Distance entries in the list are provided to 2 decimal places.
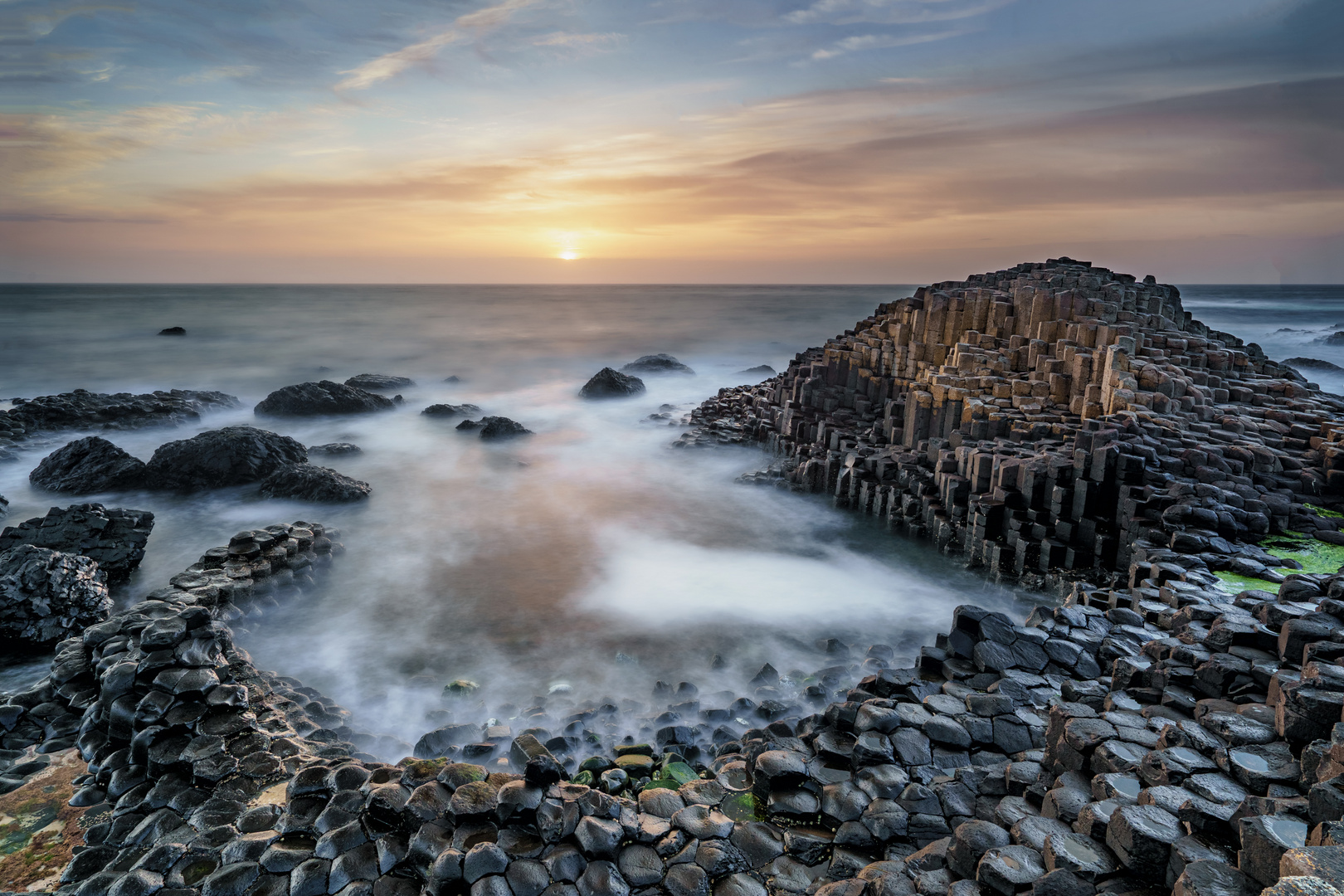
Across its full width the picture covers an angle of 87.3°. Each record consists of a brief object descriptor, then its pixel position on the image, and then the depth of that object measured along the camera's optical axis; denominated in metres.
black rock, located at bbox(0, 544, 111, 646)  6.78
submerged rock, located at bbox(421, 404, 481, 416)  19.30
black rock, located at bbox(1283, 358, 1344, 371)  22.92
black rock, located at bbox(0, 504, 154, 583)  8.59
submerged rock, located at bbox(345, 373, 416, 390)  23.62
